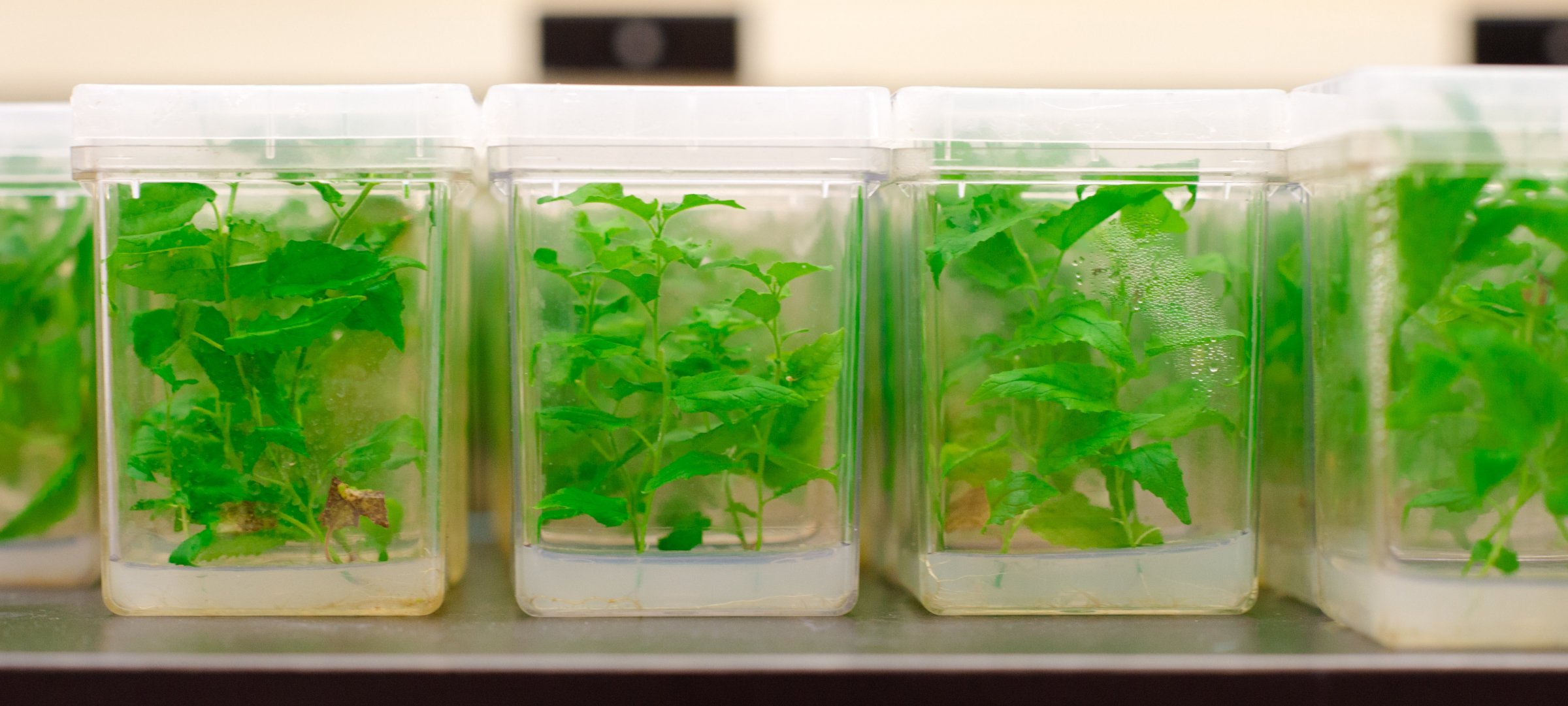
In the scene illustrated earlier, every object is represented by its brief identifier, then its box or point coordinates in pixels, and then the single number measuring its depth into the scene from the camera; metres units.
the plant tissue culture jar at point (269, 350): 0.52
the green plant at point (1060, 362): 0.52
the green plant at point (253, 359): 0.52
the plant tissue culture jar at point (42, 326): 0.55
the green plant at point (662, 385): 0.52
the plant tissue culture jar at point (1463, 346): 0.51
